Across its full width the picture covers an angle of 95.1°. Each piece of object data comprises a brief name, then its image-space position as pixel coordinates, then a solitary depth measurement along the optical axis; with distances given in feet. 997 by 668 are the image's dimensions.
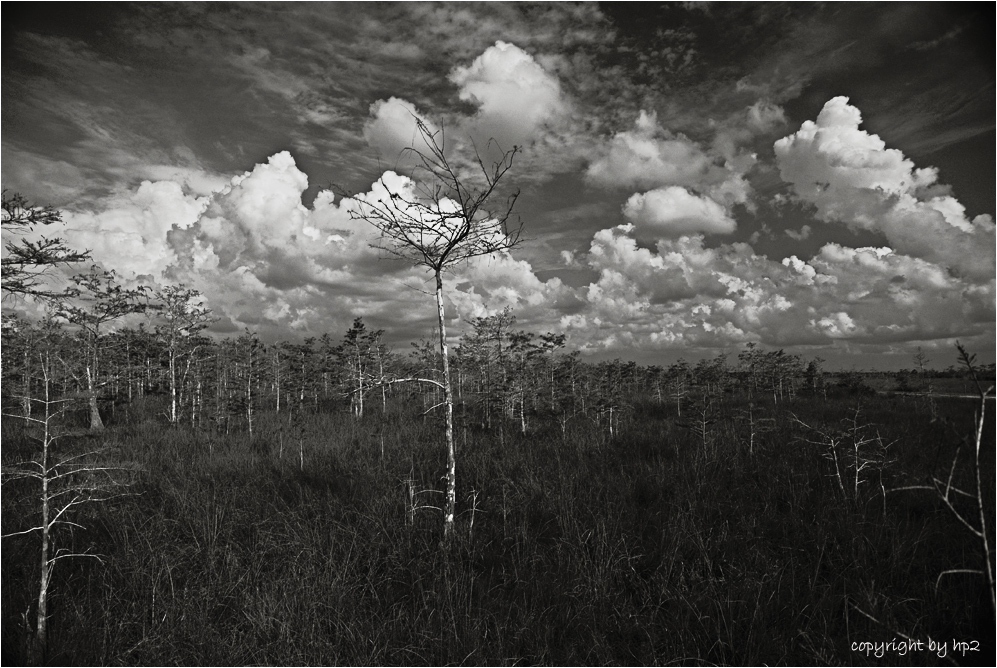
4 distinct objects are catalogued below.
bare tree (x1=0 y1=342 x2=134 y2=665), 10.69
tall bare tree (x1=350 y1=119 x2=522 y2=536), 15.24
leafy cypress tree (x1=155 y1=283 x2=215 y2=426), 71.56
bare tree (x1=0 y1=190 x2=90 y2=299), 24.57
